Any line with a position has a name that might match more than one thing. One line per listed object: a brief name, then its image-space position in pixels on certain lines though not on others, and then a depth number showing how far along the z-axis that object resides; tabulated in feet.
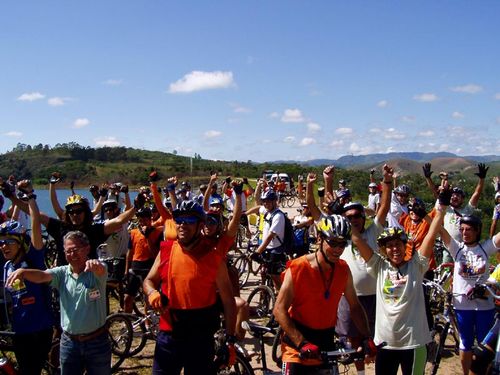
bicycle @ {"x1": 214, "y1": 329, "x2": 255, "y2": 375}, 15.56
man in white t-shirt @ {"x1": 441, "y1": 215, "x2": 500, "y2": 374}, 16.52
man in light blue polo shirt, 12.69
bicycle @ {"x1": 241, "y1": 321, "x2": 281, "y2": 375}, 14.90
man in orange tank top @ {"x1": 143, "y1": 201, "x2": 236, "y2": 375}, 11.84
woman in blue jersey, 13.75
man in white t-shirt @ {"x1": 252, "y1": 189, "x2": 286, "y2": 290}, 25.44
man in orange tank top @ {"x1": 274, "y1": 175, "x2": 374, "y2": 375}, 11.48
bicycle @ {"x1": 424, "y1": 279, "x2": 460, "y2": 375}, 17.40
